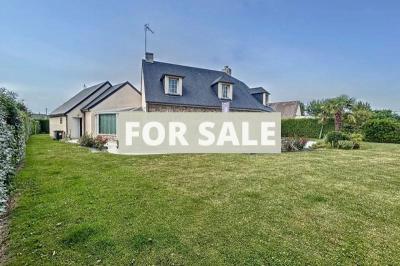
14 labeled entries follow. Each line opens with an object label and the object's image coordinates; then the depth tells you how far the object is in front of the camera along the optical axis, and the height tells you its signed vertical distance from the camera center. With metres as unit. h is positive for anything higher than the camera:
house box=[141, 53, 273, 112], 20.22 +3.51
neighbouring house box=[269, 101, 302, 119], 46.33 +3.84
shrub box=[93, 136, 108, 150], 15.78 -0.99
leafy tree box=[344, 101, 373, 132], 24.36 +1.01
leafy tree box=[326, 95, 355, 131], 24.48 +2.12
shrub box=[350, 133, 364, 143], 16.34 -0.68
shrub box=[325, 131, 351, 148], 16.28 -0.62
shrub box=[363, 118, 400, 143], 22.18 -0.19
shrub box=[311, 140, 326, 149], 16.42 -1.17
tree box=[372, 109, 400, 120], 33.20 +2.11
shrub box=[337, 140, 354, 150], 15.48 -1.04
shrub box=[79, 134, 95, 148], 16.68 -0.91
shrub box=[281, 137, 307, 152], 14.42 -0.96
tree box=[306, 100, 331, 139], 25.98 +1.51
